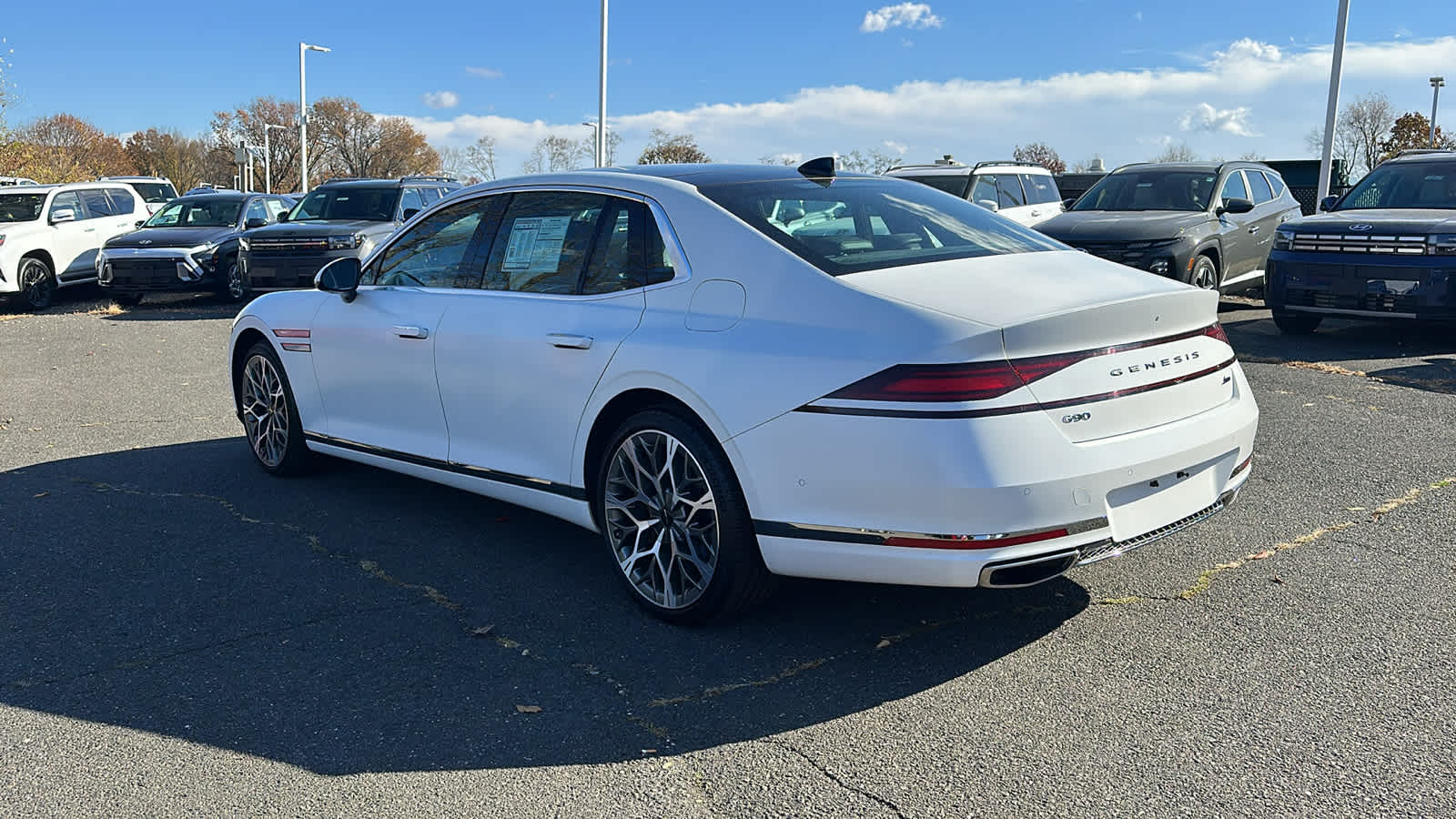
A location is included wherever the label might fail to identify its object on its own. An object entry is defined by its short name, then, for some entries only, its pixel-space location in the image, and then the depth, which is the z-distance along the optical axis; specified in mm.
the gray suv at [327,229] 15234
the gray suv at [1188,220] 11961
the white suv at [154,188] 27208
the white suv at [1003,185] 15922
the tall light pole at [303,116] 43656
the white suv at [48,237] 17125
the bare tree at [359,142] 84312
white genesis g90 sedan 3533
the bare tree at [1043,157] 74250
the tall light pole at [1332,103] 21750
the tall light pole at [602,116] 32688
